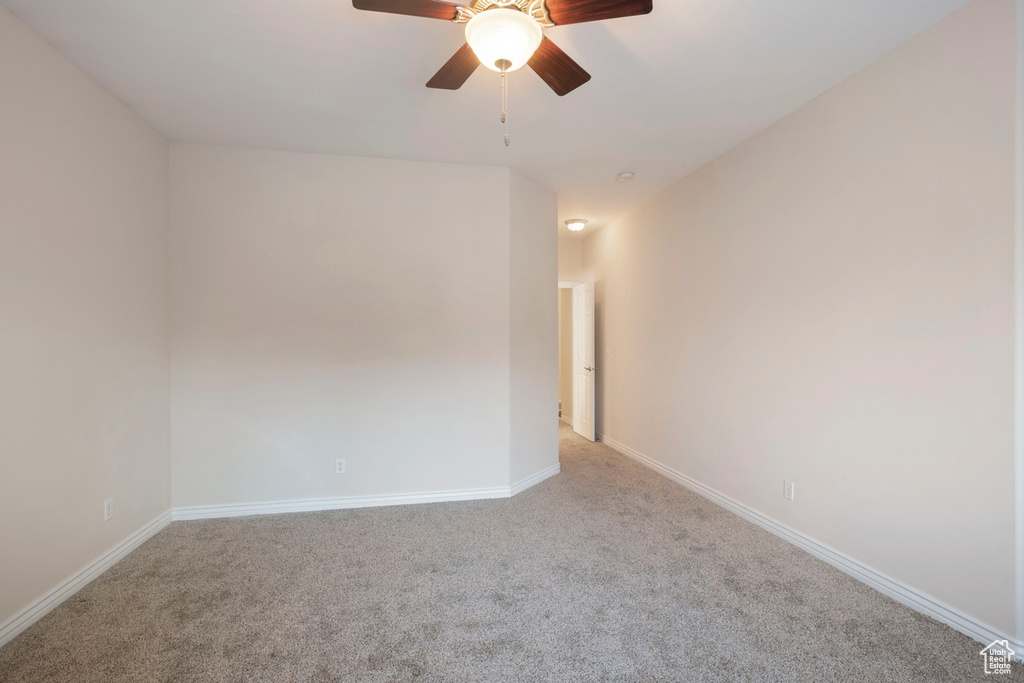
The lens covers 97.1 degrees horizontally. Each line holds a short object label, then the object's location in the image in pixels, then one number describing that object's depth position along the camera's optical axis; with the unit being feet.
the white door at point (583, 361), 18.25
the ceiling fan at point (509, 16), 5.19
